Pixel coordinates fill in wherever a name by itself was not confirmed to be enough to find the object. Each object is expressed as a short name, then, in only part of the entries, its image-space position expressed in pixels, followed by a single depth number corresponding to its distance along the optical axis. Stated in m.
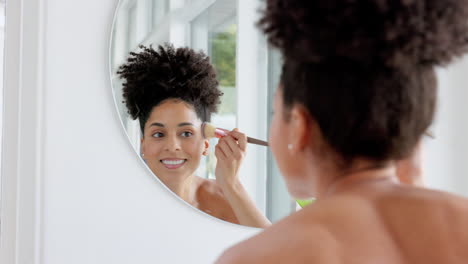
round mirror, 1.20
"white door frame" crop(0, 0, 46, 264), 1.12
